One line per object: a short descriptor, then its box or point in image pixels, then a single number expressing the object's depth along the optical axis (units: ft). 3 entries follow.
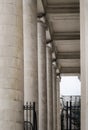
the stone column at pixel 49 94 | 99.07
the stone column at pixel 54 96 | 119.23
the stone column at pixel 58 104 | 135.87
